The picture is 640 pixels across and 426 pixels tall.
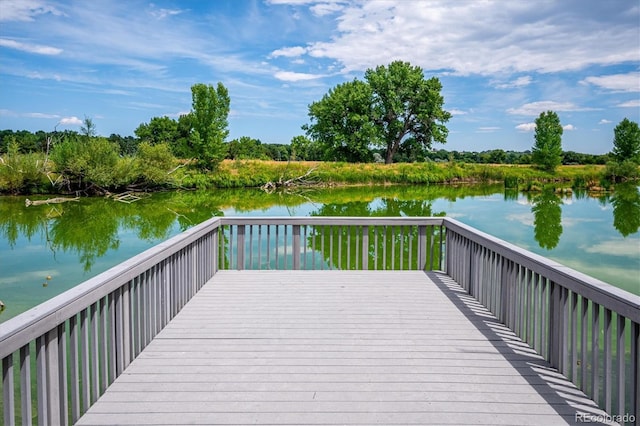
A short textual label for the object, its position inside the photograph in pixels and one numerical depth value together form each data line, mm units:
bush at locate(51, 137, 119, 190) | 21406
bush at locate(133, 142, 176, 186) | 24328
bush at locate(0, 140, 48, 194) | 20742
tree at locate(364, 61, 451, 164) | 39375
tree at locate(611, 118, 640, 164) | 43438
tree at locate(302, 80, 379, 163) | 38844
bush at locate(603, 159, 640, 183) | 36219
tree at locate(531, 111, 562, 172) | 39406
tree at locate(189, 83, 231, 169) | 30547
